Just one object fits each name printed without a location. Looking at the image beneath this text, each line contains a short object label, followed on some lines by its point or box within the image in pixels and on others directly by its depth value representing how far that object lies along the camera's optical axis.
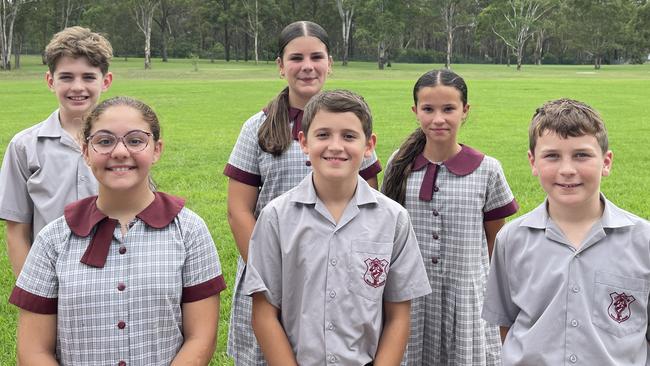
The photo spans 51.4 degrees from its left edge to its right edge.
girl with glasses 2.34
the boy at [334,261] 2.56
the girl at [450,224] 3.19
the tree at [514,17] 62.00
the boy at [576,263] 2.42
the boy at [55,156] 3.09
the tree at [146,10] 53.31
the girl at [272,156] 3.14
